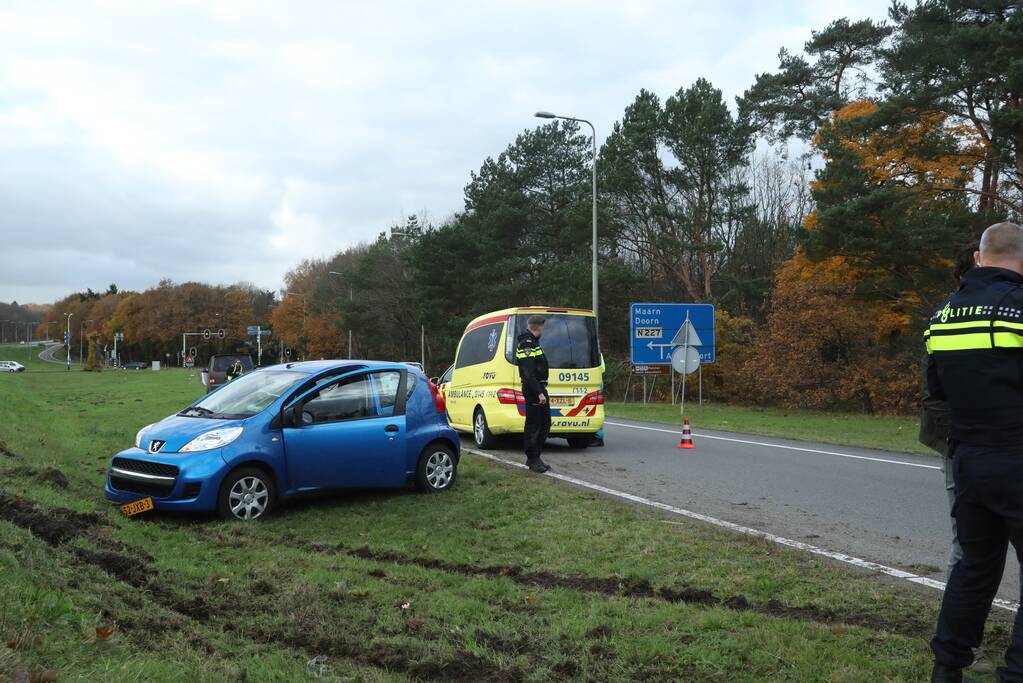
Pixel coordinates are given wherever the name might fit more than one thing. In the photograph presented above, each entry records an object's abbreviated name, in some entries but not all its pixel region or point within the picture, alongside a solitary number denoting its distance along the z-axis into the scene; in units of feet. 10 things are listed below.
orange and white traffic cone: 46.16
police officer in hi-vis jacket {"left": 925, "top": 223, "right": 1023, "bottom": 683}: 11.66
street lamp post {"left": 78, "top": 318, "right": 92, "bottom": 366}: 489.67
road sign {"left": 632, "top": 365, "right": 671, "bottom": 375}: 94.17
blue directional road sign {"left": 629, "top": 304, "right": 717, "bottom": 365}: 90.68
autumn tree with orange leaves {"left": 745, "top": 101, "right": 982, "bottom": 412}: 79.71
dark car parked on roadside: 94.65
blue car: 24.79
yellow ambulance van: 43.50
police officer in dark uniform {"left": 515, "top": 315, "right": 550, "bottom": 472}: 35.86
